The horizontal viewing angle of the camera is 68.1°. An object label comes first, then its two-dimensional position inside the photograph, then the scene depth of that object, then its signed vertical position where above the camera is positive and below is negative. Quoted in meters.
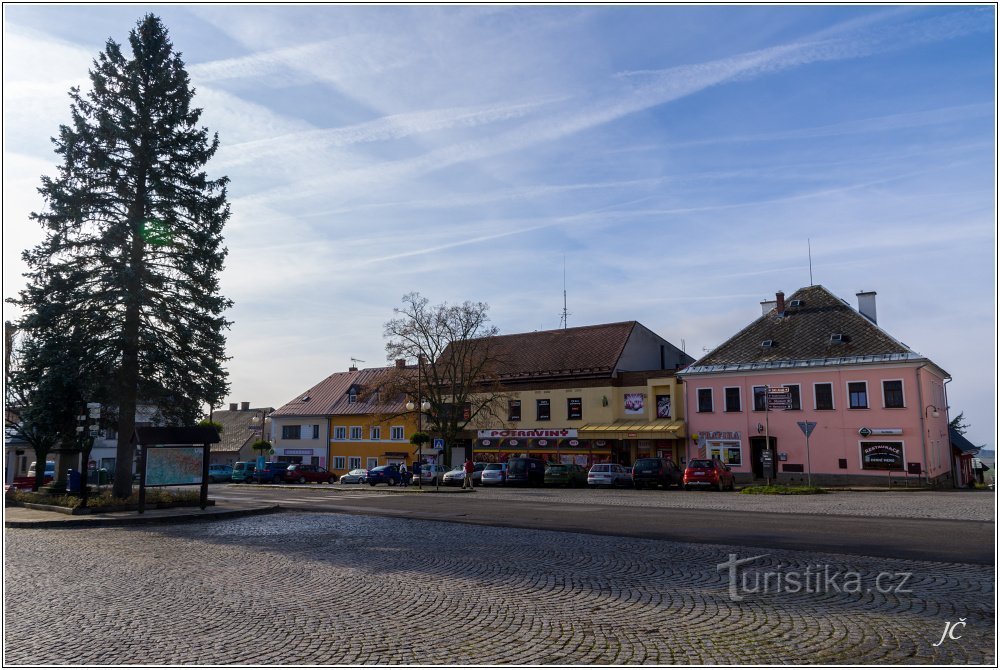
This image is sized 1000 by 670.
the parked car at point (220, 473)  54.64 -2.39
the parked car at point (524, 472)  41.88 -1.96
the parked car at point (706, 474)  33.81 -1.79
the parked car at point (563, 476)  40.91 -2.16
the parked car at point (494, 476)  42.44 -2.19
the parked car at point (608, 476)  38.06 -2.05
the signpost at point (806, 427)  28.30 +0.25
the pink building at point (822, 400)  38.06 +1.82
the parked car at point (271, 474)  50.03 -2.25
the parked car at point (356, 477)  48.90 -2.48
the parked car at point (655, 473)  36.25 -1.83
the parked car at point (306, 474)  50.67 -2.34
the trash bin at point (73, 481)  22.61 -1.16
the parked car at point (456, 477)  43.97 -2.34
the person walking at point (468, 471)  36.62 -1.63
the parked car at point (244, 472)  52.53 -2.22
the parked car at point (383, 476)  46.38 -2.29
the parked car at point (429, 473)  46.06 -2.18
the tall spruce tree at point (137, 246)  22.47 +6.14
